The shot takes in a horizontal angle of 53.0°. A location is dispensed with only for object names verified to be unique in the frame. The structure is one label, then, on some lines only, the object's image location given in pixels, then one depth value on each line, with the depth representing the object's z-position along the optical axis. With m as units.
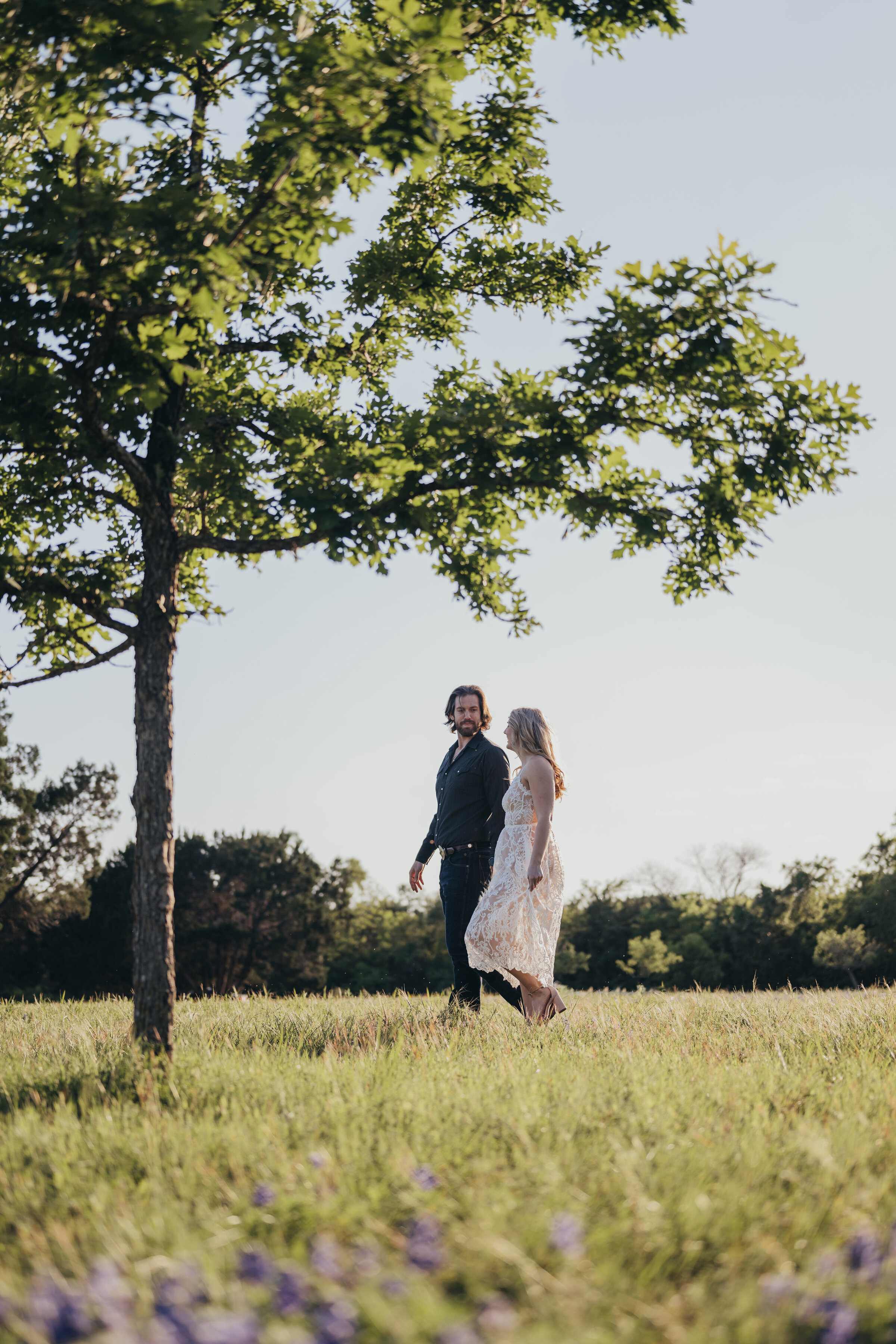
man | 7.09
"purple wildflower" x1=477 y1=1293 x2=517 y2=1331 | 1.83
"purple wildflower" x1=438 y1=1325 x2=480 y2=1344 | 1.73
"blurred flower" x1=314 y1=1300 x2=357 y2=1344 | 1.90
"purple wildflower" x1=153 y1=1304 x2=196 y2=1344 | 1.91
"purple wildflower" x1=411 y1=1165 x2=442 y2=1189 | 2.79
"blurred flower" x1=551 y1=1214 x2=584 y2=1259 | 2.17
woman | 6.54
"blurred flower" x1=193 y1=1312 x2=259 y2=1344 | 1.79
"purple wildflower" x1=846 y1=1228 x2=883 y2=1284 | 2.39
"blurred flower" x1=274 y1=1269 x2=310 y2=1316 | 2.11
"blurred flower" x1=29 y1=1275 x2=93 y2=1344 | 2.02
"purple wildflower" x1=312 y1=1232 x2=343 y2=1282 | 2.18
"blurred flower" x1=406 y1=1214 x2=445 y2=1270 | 2.30
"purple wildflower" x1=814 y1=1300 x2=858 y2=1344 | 2.05
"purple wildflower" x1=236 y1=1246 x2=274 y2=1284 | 2.26
